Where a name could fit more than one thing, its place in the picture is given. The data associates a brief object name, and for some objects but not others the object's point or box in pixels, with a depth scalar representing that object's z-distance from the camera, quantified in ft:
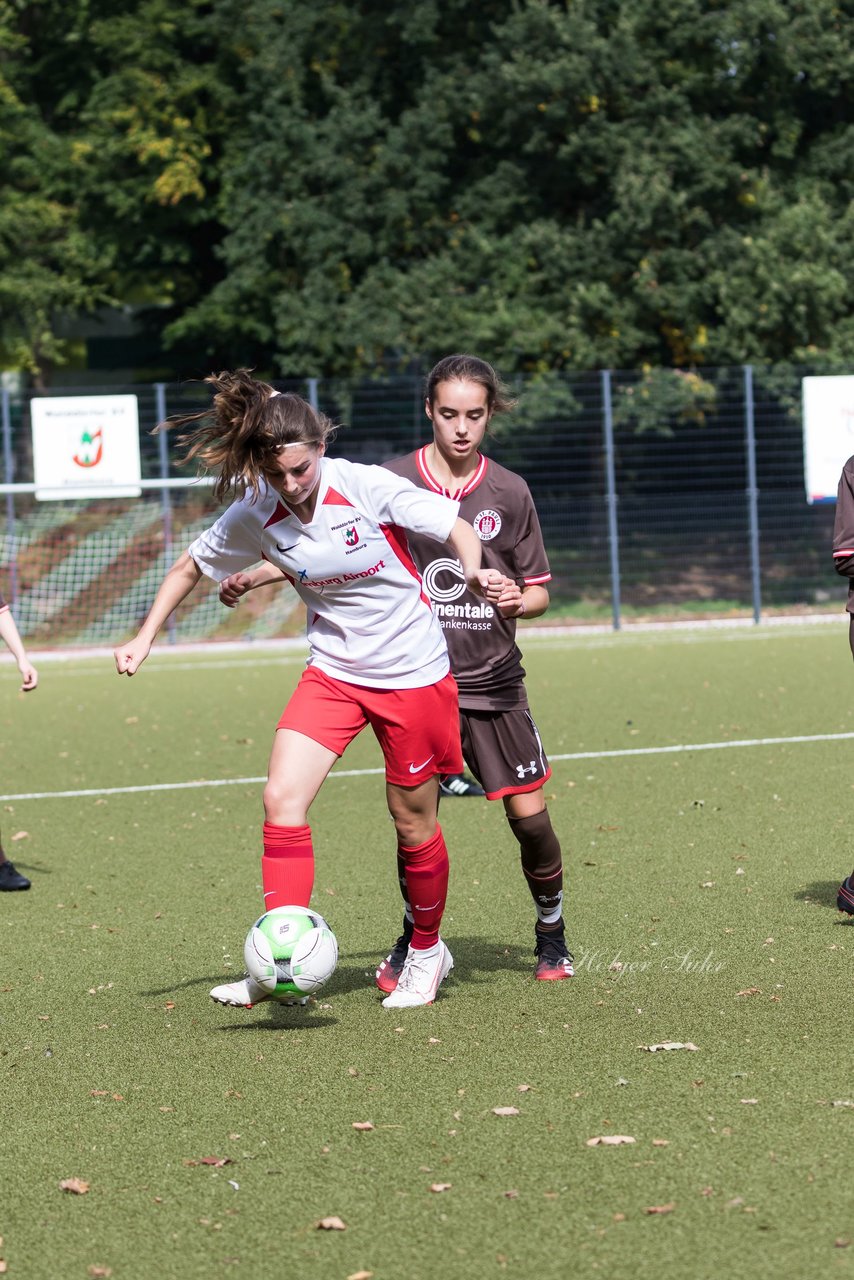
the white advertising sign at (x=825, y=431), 139.74
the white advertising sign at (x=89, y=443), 134.51
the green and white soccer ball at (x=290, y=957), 32.45
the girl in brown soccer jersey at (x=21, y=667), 48.42
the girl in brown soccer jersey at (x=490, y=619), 35.96
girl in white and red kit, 32.04
